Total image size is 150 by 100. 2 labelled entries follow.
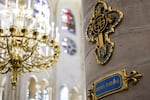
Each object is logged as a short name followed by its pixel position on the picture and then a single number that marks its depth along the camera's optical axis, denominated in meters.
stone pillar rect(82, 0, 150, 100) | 2.45
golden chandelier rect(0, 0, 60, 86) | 6.60
